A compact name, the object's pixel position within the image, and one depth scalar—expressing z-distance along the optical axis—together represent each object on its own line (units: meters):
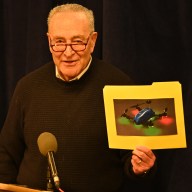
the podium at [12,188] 4.12
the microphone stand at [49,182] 4.20
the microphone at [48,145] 4.19
